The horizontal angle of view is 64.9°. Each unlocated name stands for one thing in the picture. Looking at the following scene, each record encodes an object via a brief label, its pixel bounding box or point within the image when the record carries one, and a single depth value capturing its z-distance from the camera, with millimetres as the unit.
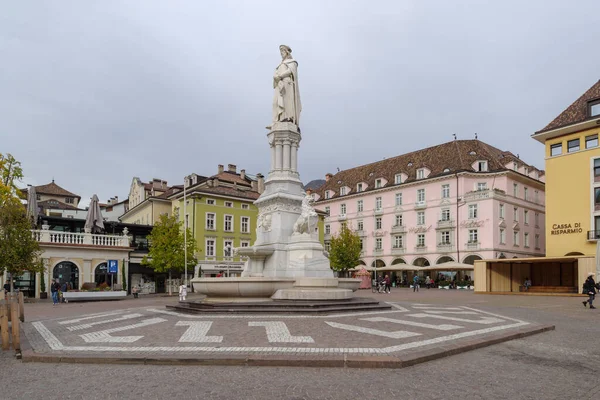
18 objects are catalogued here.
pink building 54750
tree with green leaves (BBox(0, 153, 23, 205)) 28586
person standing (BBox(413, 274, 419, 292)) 43844
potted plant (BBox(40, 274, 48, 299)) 35281
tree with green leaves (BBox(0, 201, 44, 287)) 27578
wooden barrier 9789
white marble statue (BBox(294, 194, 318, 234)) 18547
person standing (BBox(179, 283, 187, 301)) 26953
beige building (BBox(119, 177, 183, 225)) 58125
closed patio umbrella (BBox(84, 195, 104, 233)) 39844
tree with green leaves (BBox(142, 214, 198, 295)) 43812
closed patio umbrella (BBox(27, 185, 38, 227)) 36188
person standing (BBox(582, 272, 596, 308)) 21744
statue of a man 20578
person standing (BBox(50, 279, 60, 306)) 28406
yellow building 37781
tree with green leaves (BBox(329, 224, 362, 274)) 58125
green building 51500
